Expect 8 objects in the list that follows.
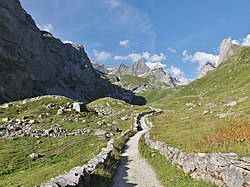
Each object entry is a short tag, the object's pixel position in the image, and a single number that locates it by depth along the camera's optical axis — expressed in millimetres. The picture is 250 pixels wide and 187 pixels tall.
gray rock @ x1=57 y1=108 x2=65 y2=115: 60617
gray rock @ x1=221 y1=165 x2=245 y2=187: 11192
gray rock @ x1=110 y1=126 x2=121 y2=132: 45674
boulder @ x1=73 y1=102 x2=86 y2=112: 64206
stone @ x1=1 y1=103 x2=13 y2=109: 64656
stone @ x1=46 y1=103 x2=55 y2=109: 65046
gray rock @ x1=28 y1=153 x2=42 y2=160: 27426
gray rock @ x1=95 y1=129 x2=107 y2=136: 39664
